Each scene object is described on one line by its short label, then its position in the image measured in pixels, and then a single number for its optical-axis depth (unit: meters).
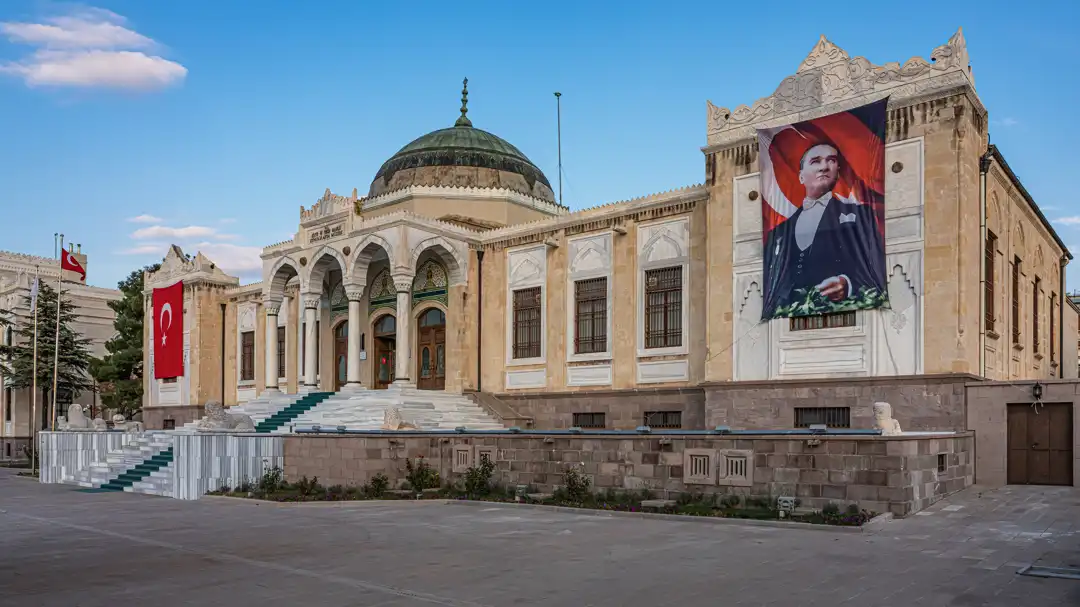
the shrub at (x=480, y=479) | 18.62
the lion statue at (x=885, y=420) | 14.51
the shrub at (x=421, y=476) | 19.53
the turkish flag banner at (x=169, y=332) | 36.97
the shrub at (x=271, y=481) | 19.80
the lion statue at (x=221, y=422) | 22.83
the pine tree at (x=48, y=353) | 39.66
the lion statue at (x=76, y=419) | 29.34
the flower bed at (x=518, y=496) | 14.06
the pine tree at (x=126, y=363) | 41.19
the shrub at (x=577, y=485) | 17.02
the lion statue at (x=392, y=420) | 21.19
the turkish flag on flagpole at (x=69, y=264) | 33.28
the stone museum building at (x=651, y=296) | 18.47
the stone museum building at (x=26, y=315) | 43.44
